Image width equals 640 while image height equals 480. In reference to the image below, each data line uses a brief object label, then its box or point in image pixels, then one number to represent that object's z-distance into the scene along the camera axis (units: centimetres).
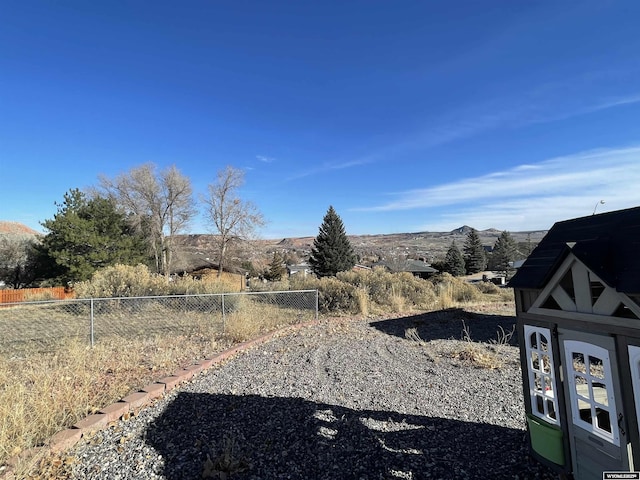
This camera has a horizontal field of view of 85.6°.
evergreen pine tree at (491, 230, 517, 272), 5856
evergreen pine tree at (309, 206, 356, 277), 3328
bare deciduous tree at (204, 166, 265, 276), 3509
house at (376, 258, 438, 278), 4502
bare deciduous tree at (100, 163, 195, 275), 3016
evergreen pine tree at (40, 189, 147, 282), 2295
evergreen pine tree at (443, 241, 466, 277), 5034
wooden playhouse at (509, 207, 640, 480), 230
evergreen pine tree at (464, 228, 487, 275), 5638
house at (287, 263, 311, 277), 5561
